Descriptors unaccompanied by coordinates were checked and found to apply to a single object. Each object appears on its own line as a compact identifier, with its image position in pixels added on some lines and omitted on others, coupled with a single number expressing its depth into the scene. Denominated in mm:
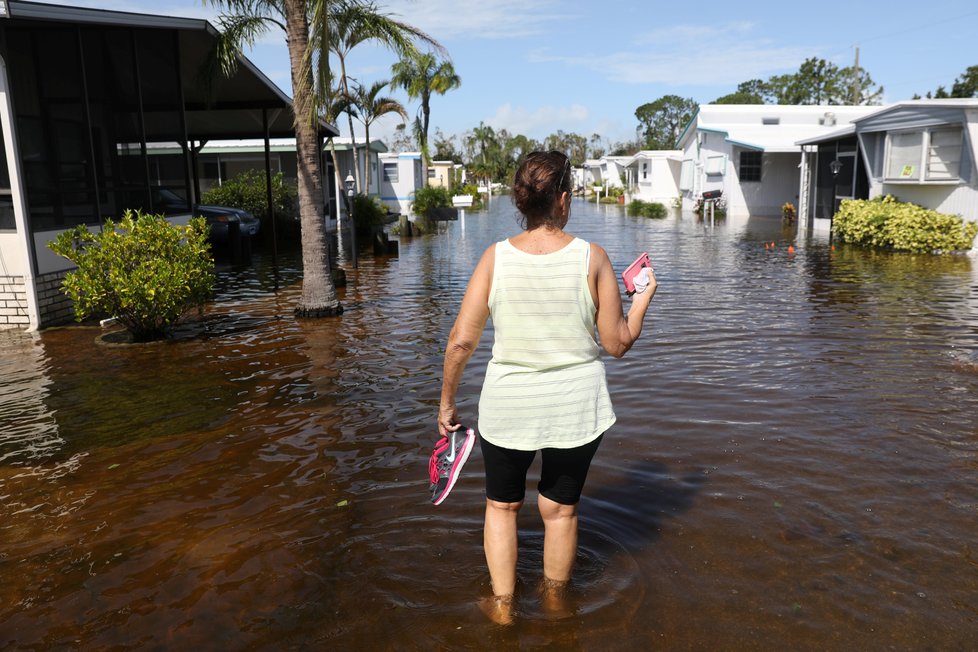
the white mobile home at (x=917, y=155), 18016
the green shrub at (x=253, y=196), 24719
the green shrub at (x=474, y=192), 55341
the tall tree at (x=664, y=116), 122544
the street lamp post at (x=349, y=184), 16597
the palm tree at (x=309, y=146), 10484
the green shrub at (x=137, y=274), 9352
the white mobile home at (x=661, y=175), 46312
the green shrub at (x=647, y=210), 37875
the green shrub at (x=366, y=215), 25688
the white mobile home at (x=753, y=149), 34844
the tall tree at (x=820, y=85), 74688
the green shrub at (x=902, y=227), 18359
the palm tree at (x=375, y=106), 32750
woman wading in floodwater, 3200
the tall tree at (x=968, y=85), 63406
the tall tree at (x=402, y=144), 94288
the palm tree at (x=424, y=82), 38594
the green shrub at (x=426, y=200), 36250
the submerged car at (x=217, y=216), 18916
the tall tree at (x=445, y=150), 88812
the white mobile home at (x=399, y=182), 40531
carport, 10219
